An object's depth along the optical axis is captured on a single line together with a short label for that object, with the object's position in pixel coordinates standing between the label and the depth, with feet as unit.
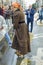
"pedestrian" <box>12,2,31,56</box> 10.43
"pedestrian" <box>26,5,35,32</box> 20.50
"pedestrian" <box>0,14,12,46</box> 9.76
